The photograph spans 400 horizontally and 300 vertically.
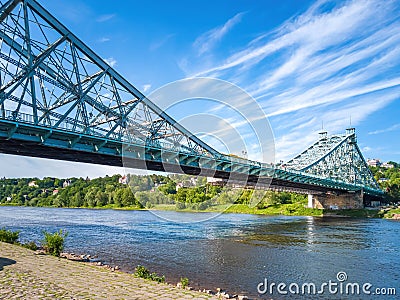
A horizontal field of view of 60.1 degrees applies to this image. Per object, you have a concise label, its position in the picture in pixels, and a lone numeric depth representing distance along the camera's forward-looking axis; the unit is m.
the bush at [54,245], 15.42
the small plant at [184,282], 10.64
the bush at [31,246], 16.75
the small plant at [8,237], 17.79
